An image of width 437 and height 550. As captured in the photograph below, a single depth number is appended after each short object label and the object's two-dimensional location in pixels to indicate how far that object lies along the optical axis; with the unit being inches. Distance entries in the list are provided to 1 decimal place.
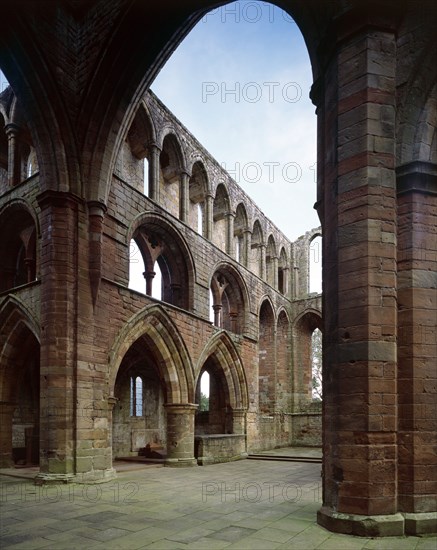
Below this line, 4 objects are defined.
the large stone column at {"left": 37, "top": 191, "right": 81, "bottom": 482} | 343.3
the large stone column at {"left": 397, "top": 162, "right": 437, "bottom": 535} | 194.5
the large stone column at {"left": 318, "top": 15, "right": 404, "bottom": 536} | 187.5
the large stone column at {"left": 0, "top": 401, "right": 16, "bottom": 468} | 437.1
